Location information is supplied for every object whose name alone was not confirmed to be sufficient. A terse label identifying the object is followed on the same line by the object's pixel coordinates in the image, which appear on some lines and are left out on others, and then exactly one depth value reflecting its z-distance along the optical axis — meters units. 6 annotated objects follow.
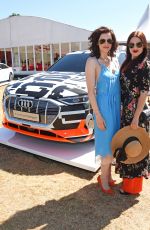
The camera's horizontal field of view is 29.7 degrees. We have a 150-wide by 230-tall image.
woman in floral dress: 2.95
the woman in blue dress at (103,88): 3.03
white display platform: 4.02
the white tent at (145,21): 13.06
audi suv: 4.15
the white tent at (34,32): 21.28
